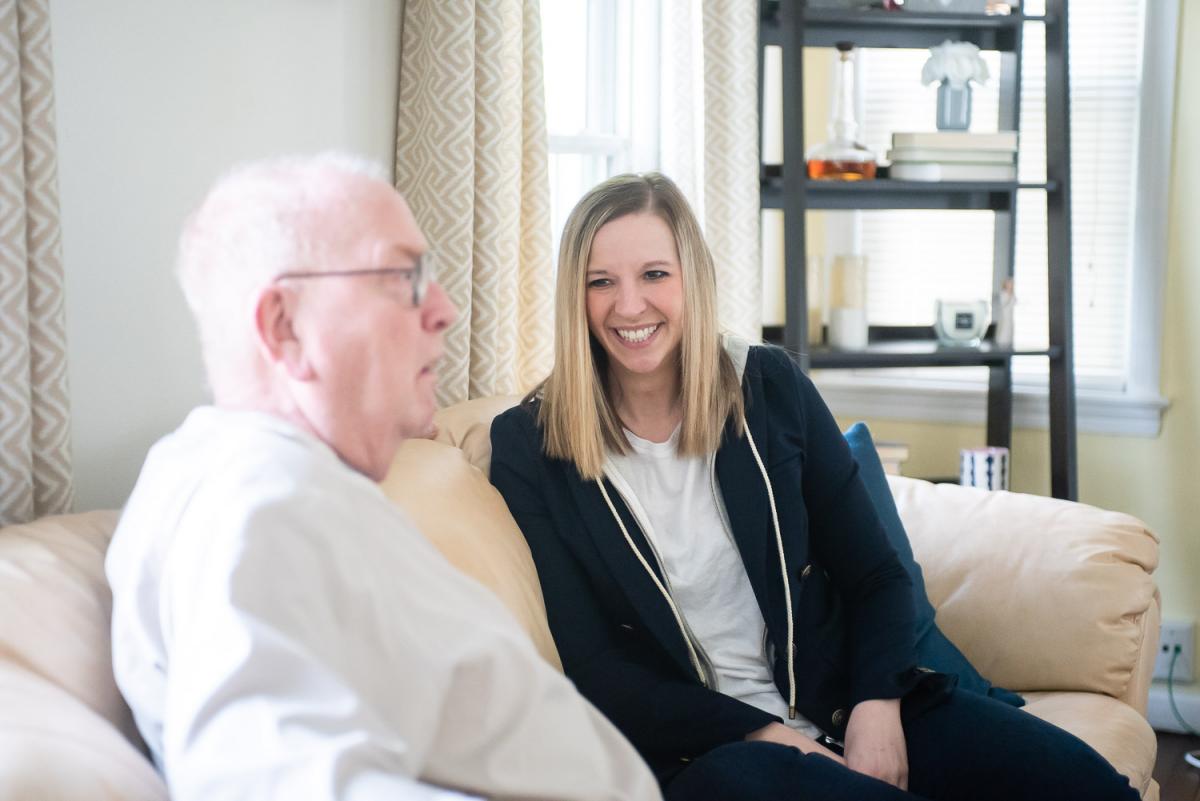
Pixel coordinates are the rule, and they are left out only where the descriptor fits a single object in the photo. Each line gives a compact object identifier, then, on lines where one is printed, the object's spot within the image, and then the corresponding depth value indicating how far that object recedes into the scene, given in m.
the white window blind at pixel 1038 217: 3.30
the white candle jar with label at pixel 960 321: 3.15
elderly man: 0.79
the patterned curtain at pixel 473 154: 2.23
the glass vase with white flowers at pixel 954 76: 3.03
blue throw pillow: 1.90
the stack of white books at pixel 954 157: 3.00
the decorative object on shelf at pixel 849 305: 3.12
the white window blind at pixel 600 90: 2.97
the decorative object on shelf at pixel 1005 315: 3.16
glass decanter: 3.00
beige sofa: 0.98
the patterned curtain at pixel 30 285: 1.32
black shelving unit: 2.92
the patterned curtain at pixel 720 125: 2.99
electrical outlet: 3.24
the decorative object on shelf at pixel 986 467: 3.16
